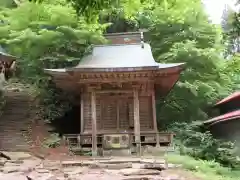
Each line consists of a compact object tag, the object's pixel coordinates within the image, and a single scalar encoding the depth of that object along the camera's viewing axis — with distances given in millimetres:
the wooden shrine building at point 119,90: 14609
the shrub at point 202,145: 13820
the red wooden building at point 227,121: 17000
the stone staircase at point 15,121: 15265
